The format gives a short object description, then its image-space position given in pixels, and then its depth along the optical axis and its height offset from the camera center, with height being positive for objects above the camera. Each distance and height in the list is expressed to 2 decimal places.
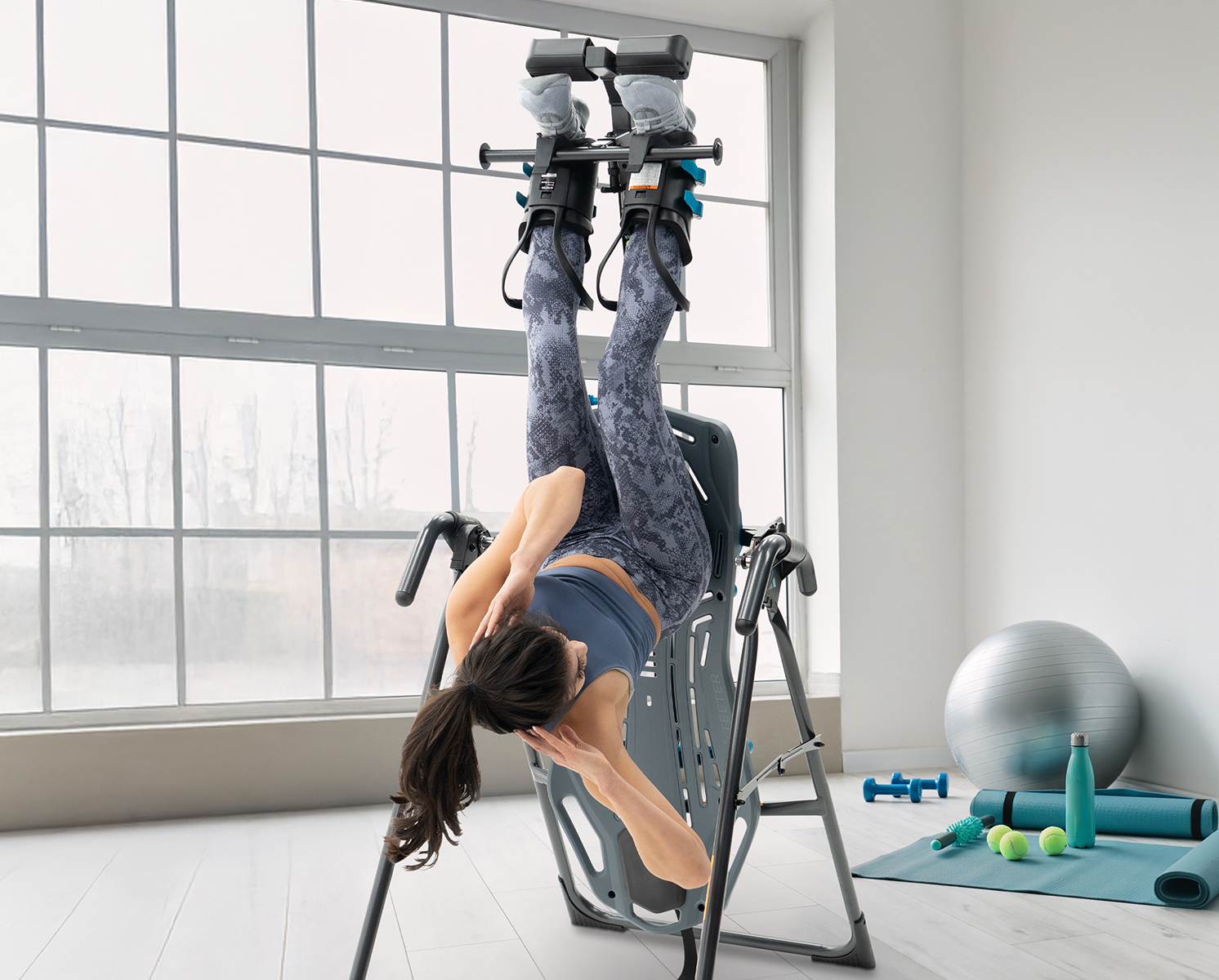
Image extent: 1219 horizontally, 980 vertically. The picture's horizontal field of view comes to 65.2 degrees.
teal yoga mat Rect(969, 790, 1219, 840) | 2.76 -0.98
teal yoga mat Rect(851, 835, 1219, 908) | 2.29 -1.03
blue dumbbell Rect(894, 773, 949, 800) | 3.48 -1.10
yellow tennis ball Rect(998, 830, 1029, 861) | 2.65 -1.01
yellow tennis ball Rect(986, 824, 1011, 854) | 2.74 -1.01
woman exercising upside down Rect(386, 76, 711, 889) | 1.46 -0.17
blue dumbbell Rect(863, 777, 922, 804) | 3.42 -1.10
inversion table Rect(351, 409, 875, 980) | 1.77 -0.53
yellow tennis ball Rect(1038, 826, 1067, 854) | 2.68 -1.01
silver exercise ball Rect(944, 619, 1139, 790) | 3.07 -0.73
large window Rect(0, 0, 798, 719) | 3.40 +0.58
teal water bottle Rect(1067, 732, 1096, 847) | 2.69 -0.91
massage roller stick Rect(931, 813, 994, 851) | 2.82 -1.04
